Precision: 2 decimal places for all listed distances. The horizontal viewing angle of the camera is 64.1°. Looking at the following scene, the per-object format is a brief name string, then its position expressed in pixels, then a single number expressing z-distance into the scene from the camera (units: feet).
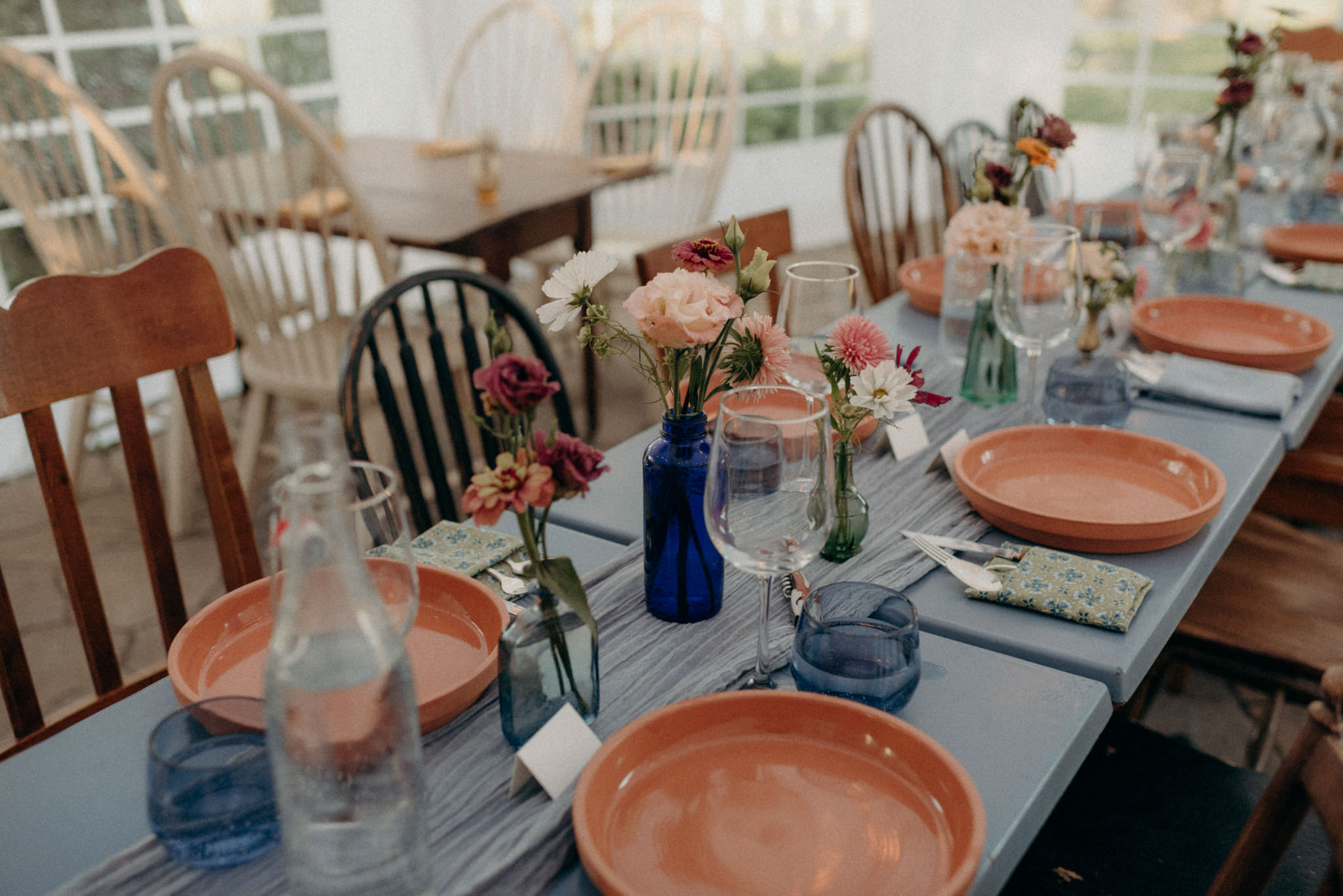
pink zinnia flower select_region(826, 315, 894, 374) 3.06
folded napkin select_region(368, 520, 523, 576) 3.43
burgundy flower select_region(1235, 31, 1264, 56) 6.33
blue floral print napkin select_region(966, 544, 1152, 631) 3.12
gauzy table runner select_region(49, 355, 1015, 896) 2.22
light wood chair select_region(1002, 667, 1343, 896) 3.45
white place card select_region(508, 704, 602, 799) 2.42
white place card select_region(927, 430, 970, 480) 4.05
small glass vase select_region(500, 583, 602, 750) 2.49
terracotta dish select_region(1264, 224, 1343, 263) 6.81
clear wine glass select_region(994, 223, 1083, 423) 4.18
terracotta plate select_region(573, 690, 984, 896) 2.22
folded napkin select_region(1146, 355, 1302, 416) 4.58
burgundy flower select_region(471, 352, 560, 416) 2.08
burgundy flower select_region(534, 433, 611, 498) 2.18
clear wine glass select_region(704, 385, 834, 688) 2.44
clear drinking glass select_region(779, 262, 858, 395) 3.97
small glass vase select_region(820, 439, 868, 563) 3.47
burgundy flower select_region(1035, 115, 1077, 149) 4.62
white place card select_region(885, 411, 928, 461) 4.24
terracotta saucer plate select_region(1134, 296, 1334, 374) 5.02
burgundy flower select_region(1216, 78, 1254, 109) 6.06
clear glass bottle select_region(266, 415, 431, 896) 1.77
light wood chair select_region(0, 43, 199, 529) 6.67
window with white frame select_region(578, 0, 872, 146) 15.42
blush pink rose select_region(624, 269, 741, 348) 2.57
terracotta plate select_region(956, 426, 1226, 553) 3.52
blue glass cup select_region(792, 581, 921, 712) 2.66
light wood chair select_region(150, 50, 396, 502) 6.50
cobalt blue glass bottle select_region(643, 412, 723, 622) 2.95
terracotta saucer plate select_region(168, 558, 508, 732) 2.72
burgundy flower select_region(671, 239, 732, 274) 2.73
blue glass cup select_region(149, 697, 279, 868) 2.18
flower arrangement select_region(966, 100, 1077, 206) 4.61
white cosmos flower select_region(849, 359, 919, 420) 3.10
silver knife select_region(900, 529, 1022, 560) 3.47
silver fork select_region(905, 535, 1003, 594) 3.27
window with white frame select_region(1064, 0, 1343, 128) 16.51
